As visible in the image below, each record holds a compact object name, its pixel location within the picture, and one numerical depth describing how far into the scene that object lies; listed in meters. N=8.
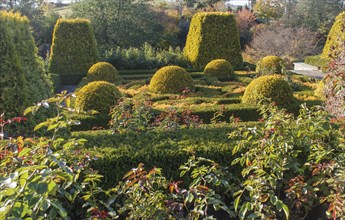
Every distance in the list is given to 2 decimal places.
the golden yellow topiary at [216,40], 14.37
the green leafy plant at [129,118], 4.35
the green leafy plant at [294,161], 2.63
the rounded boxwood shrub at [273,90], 7.50
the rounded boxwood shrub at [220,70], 11.83
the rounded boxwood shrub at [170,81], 9.51
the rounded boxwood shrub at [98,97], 7.14
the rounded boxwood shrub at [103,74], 11.70
